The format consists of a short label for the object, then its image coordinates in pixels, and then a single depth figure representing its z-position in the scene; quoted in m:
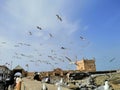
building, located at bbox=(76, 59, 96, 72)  35.24
